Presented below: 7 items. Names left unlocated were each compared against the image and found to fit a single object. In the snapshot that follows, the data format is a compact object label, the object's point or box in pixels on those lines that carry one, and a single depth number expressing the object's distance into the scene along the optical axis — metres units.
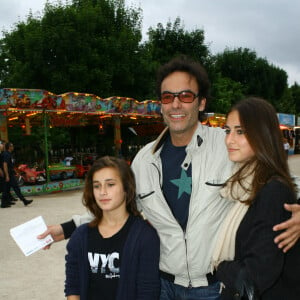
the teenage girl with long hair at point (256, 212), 1.31
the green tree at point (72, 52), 16.78
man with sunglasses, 1.81
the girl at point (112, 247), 1.84
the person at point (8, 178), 9.23
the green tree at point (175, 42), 25.78
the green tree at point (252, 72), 35.69
